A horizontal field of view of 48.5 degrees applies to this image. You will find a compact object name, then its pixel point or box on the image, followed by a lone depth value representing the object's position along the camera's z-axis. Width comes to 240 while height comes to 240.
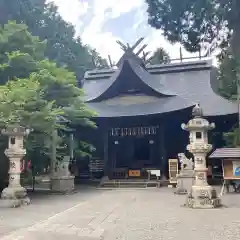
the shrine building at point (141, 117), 15.82
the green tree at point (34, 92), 9.33
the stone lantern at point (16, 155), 9.07
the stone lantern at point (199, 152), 8.26
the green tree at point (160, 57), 30.41
